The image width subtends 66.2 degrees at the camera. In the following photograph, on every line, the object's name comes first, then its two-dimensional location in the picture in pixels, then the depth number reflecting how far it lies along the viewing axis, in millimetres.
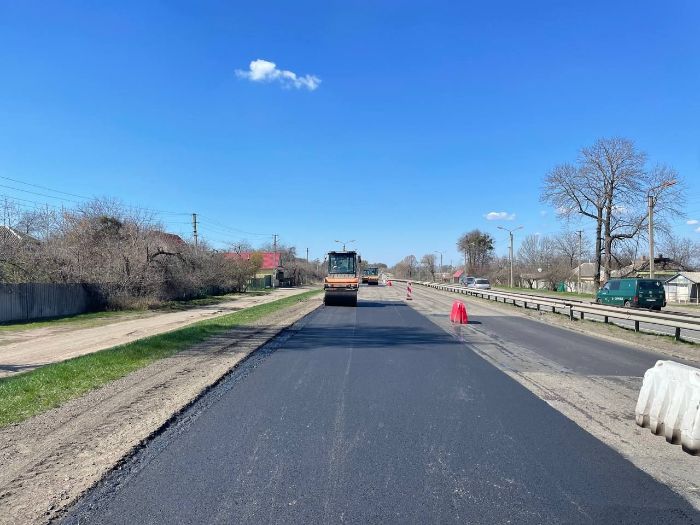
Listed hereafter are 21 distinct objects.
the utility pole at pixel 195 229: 55638
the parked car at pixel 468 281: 65650
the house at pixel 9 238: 28953
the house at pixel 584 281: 67062
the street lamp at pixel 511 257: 66025
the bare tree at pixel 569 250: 92438
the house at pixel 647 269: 60984
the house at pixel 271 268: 84250
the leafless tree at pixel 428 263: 154975
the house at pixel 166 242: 40969
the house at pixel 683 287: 51528
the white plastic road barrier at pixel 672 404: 5568
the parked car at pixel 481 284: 59306
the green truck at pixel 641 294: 28719
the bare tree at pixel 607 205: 55125
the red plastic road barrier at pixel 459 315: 21828
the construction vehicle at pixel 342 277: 32281
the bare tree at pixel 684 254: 96188
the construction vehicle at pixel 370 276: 88812
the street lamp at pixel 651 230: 36931
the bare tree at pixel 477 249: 117750
